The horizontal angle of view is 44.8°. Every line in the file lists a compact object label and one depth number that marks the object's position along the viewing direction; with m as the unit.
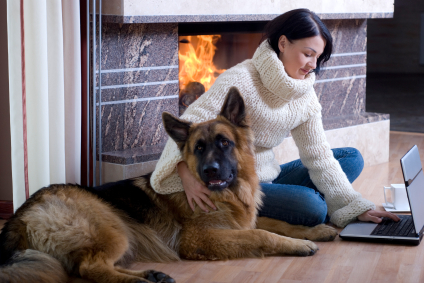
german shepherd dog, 2.20
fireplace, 3.41
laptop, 2.61
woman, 2.62
